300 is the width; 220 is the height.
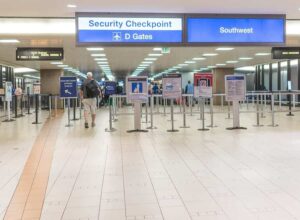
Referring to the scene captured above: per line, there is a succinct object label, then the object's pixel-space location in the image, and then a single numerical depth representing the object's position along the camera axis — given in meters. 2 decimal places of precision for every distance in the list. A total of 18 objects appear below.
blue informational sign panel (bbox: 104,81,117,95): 11.84
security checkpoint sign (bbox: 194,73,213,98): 9.09
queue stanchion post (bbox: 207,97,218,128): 9.19
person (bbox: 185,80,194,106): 19.79
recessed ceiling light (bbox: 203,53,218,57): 14.34
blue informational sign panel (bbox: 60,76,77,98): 10.65
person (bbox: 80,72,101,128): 9.63
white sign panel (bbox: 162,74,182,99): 8.67
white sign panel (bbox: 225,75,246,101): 8.64
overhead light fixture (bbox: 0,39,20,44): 9.19
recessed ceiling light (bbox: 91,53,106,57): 13.73
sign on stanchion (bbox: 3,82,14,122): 11.25
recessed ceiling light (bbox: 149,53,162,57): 14.17
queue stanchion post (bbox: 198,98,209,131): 8.53
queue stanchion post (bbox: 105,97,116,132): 8.57
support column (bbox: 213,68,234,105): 21.33
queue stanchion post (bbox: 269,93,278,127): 9.08
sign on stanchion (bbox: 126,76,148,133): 8.47
